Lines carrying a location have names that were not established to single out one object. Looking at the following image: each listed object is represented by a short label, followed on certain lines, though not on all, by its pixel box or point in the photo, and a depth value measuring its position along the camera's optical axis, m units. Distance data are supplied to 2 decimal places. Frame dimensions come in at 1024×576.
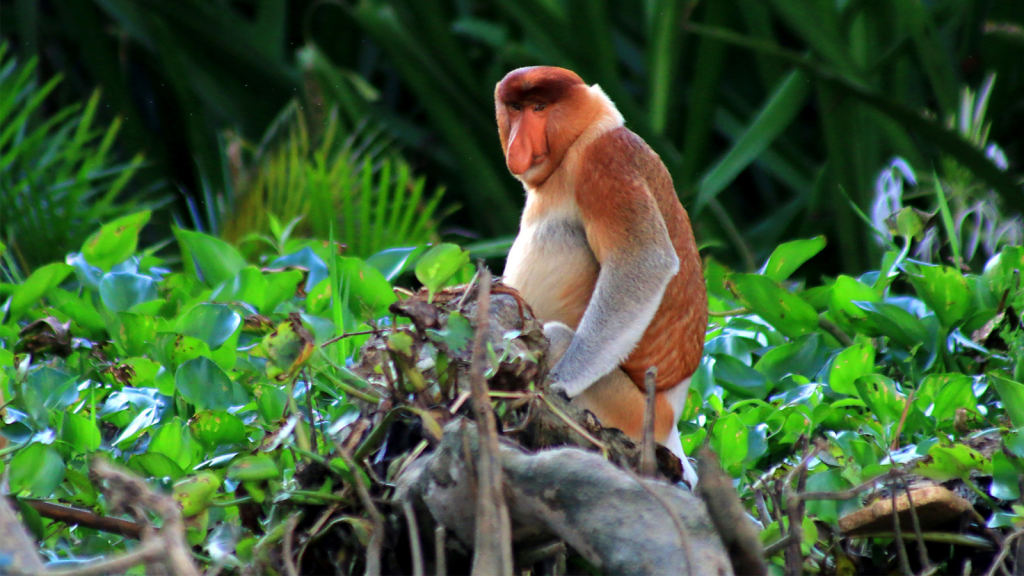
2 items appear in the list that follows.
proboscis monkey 25.16
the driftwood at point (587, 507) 23.63
